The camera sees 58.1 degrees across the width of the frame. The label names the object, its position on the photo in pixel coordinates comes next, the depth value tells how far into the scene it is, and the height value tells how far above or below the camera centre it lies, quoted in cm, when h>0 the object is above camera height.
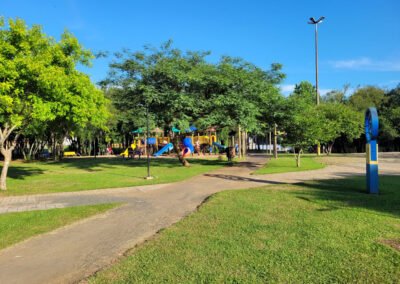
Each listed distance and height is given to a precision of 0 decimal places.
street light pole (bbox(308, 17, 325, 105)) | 3562 +1134
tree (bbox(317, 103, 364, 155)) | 3516 +287
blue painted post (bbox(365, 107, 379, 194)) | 962 -9
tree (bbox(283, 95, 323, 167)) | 1897 +118
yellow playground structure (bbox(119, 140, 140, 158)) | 3581 -34
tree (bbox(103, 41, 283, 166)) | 1788 +308
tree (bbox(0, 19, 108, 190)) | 1129 +232
